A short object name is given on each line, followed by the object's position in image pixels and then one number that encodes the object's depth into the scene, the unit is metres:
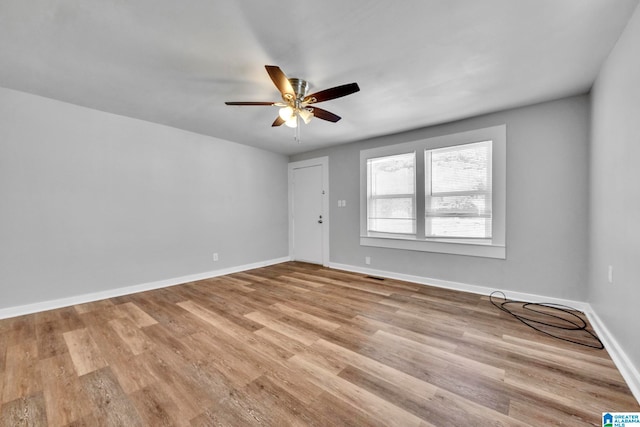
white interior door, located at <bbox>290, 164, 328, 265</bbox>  5.07
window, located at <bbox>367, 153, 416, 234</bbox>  3.93
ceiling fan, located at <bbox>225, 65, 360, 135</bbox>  1.97
